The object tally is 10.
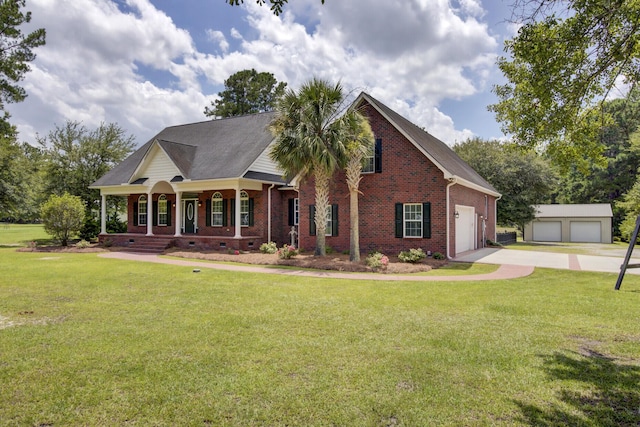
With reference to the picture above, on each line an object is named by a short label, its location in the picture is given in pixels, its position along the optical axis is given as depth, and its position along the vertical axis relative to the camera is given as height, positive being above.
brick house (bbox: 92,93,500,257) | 16.42 +1.37
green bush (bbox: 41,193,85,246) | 21.27 +0.50
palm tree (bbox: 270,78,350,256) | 15.04 +3.46
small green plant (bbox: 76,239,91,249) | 21.56 -1.17
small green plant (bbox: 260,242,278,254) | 18.09 -1.21
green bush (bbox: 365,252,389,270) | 13.40 -1.41
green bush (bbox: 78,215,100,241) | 25.91 -0.41
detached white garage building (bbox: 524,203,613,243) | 34.44 -0.45
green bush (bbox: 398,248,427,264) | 14.46 -1.32
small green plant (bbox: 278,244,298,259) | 15.79 -1.25
